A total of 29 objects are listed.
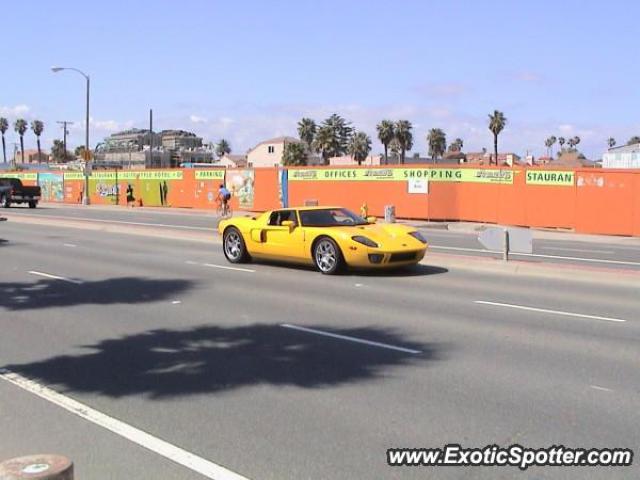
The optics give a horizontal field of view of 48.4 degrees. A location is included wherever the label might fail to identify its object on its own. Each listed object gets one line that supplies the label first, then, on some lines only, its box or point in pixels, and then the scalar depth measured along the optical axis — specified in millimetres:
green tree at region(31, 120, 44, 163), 146250
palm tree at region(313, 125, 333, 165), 98062
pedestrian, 45569
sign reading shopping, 27325
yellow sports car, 12344
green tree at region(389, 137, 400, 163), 105325
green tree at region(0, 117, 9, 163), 148375
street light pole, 47950
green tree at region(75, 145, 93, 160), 171500
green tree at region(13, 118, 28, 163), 147625
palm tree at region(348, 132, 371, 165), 108438
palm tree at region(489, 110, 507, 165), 99562
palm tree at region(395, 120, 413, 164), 103375
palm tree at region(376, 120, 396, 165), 103500
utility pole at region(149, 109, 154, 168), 68250
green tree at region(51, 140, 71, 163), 161038
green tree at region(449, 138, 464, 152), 172750
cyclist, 33212
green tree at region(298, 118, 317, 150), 108875
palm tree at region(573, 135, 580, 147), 161750
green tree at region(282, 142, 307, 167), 99938
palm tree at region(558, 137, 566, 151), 164125
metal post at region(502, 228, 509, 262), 13578
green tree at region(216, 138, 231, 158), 171850
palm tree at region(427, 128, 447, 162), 120875
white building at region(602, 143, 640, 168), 48362
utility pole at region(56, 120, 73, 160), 100375
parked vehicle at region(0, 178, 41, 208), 42344
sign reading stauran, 24859
